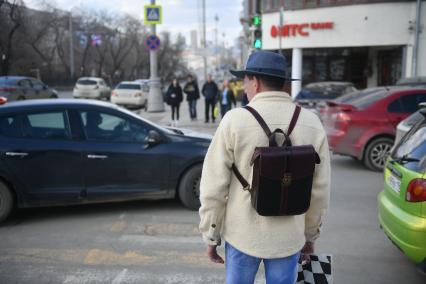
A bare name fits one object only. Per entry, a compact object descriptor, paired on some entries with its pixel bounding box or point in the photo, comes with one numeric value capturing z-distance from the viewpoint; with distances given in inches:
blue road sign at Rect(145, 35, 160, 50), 786.2
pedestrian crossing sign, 778.8
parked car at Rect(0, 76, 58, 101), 888.3
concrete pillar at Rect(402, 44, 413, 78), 879.2
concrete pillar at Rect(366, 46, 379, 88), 1055.0
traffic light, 631.2
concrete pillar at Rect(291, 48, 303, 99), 1004.6
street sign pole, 834.2
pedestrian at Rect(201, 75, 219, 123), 705.6
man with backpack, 90.8
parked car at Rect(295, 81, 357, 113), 636.3
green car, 145.6
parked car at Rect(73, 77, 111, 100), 1251.8
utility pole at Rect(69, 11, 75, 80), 2190.2
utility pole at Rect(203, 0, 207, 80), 1676.4
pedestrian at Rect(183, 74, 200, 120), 736.6
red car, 358.0
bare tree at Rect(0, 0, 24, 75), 1595.7
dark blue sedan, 228.4
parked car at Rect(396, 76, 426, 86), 458.9
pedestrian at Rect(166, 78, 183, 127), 695.1
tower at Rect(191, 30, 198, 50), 7229.3
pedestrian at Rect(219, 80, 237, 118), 706.8
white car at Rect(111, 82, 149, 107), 1071.0
